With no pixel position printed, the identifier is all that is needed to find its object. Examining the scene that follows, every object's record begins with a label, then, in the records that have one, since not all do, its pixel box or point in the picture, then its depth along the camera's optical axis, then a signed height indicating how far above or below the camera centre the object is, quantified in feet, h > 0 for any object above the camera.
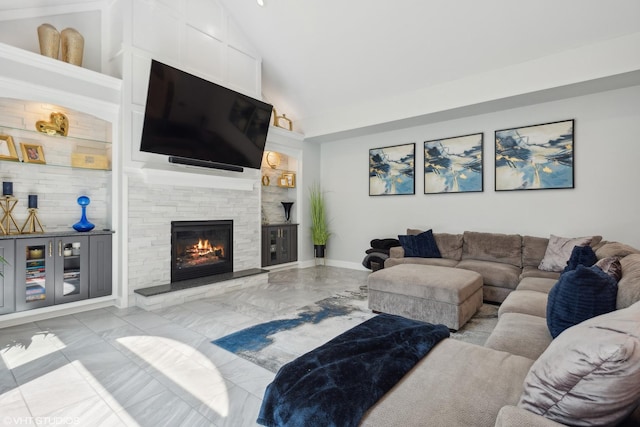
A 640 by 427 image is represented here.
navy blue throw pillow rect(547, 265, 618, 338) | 4.79 -1.21
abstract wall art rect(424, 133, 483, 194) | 15.85 +2.57
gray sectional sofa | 2.67 -1.81
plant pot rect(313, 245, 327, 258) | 21.16 -2.34
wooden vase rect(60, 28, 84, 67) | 11.78 +5.99
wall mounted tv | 12.26 +3.86
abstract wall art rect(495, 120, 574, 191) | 13.70 +2.60
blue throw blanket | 3.78 -2.17
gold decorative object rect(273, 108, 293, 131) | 20.23 +5.84
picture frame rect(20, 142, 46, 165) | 11.16 +2.02
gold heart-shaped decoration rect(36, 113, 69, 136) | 11.59 +3.12
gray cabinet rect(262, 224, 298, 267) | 19.01 -1.82
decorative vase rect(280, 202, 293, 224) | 20.91 +0.19
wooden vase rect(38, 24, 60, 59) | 11.21 +5.89
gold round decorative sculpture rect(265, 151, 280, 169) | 20.48 +3.44
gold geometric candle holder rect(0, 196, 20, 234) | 10.75 -0.03
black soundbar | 13.57 +2.20
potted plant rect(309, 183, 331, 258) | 20.93 -0.64
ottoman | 9.84 -2.51
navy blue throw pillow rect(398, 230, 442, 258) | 15.47 -1.47
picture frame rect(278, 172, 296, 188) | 20.64 +2.17
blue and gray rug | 8.27 -3.51
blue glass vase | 12.01 -0.34
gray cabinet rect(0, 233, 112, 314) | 10.25 -1.97
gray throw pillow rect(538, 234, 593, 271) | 11.73 -1.31
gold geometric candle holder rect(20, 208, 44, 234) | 11.29 -0.40
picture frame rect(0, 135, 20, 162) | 10.70 +2.07
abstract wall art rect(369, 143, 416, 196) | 18.11 +2.59
